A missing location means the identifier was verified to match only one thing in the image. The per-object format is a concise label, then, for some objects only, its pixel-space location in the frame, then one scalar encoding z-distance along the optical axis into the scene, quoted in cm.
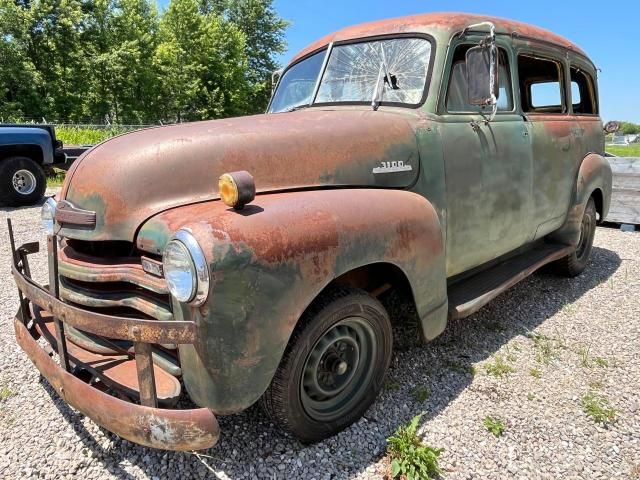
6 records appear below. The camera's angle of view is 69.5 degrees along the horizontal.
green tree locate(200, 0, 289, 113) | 4469
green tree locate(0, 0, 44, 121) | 2745
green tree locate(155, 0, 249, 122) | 3484
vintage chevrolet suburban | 184
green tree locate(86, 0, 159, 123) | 3169
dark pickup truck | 888
